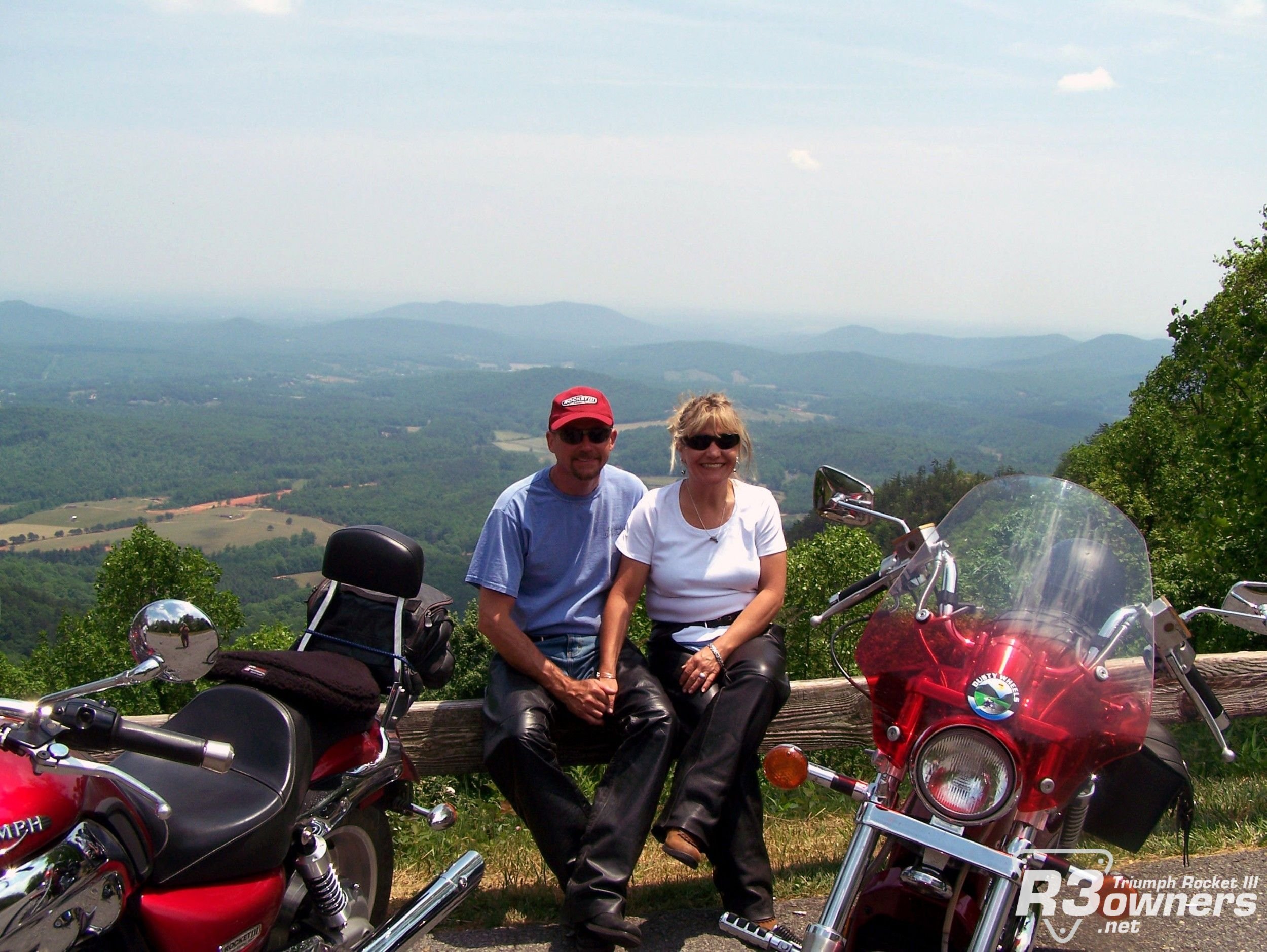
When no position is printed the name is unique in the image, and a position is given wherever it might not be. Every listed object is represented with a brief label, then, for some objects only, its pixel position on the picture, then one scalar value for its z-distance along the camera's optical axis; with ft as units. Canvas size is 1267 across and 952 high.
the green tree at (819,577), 45.32
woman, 9.89
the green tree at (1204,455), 27.07
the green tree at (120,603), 86.58
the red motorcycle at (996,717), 6.68
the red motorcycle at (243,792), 5.92
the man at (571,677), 9.51
